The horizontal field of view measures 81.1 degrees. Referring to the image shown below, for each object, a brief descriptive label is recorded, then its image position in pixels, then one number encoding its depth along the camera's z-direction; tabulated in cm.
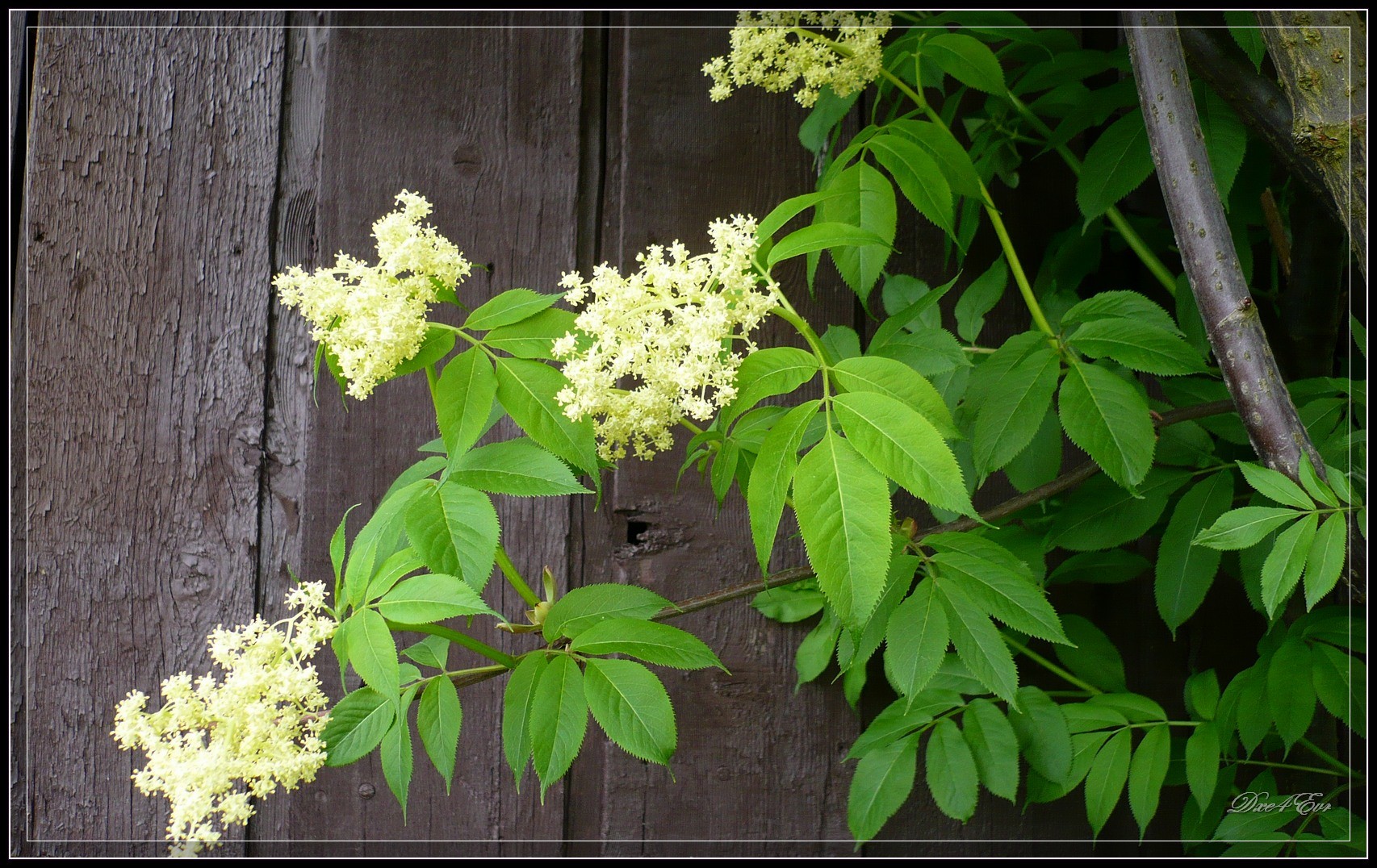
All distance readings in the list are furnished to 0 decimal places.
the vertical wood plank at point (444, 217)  114
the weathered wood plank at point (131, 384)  113
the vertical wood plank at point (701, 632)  116
